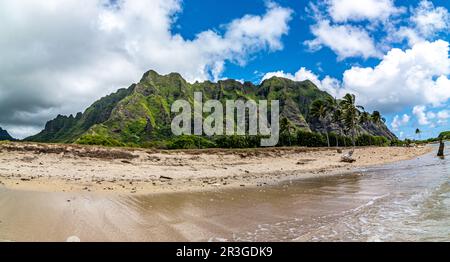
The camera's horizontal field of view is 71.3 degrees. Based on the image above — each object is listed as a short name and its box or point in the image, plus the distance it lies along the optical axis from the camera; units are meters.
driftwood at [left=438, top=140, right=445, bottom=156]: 45.68
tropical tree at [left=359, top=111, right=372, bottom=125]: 107.19
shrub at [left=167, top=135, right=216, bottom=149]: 94.75
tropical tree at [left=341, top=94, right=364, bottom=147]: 83.25
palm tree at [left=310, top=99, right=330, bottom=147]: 95.69
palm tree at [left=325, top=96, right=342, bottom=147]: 94.38
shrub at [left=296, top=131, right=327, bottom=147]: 118.56
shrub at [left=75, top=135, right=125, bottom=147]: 74.29
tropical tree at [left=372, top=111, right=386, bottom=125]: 114.25
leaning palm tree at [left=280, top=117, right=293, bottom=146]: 103.12
